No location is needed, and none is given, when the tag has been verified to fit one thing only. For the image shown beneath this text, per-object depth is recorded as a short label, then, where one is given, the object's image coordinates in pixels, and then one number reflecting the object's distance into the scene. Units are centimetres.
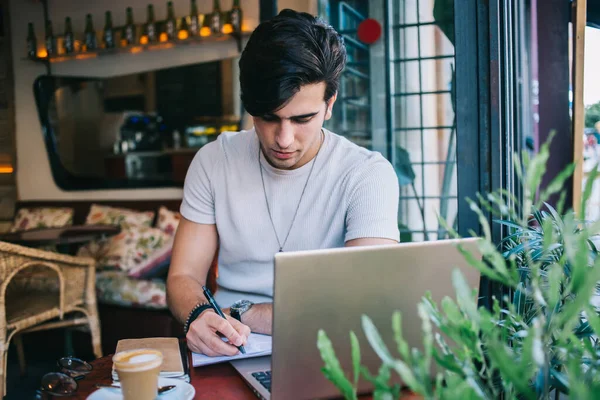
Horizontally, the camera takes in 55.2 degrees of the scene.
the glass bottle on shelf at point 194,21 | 446
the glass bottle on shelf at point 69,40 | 498
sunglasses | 102
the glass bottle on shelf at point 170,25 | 459
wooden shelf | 451
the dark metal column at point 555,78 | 234
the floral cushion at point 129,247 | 389
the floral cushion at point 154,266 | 373
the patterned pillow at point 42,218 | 483
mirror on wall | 452
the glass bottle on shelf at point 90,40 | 489
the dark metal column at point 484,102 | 137
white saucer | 96
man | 147
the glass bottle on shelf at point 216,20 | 436
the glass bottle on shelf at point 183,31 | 452
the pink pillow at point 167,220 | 412
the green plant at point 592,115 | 162
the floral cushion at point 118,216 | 428
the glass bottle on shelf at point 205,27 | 441
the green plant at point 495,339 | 46
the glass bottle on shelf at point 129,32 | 475
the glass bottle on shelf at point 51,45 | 507
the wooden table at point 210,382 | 102
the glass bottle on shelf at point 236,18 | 431
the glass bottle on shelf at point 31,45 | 511
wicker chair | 272
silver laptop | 84
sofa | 349
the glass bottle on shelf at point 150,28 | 467
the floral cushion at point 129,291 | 354
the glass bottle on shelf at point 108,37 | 485
